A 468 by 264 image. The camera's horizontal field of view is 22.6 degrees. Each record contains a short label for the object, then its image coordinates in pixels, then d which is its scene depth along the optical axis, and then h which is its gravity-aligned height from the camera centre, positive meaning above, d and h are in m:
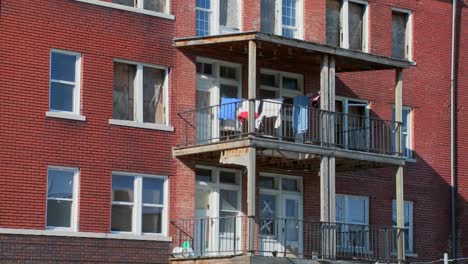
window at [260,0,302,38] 32.84 +6.14
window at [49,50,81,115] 28.66 +3.68
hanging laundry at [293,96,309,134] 30.78 +3.05
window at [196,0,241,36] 31.52 +5.88
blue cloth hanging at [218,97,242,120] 30.28 +3.18
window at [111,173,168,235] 29.28 +0.72
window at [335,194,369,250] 32.66 +0.47
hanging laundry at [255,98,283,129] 30.36 +3.20
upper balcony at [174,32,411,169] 29.38 +3.10
